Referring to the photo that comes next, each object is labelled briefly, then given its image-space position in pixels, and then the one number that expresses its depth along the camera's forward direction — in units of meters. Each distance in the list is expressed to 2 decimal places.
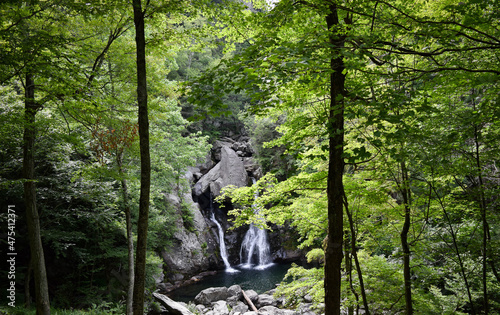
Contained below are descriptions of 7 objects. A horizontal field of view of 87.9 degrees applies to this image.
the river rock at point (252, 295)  12.38
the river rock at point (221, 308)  10.70
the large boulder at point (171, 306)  9.79
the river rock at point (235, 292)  12.51
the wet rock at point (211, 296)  12.18
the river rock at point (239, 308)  10.92
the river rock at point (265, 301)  11.82
